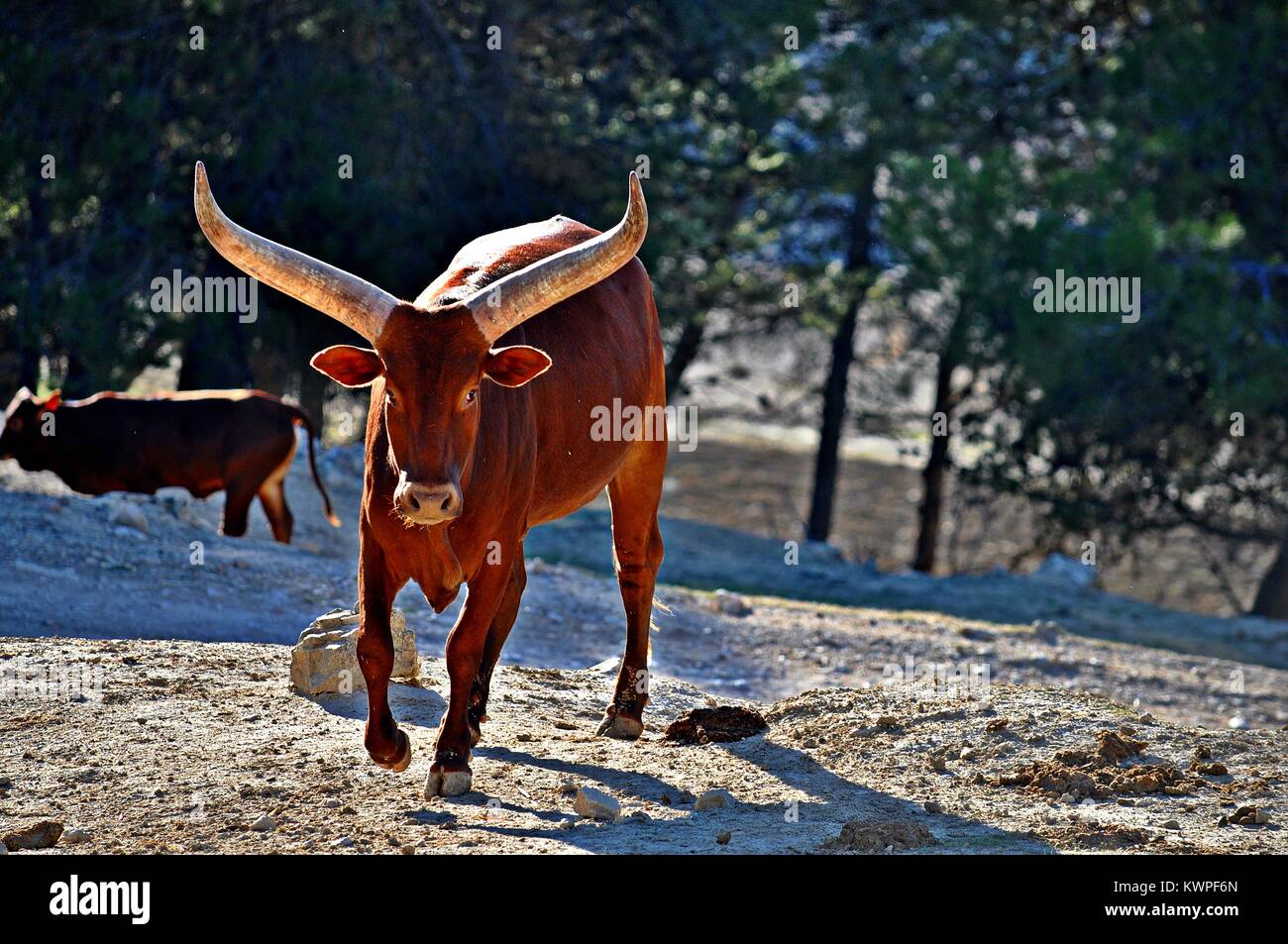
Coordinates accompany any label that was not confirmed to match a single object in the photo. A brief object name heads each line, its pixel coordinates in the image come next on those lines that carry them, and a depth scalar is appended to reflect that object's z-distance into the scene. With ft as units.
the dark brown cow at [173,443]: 44.50
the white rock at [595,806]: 20.80
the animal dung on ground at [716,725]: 26.20
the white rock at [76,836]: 19.47
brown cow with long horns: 20.48
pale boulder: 26.21
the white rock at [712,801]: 21.67
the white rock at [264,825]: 19.92
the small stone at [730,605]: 42.68
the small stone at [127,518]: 39.32
